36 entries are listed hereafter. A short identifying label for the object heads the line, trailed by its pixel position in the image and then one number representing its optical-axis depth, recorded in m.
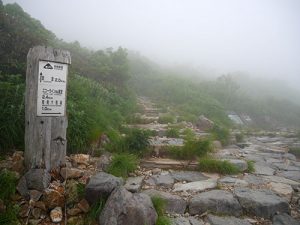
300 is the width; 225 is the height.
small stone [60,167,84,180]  3.77
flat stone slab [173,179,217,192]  4.27
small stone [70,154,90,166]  4.39
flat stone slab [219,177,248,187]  4.59
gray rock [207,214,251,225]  3.49
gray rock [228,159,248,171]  5.39
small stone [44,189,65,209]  3.29
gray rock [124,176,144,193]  4.00
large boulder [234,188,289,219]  3.79
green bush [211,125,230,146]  8.02
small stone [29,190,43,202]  3.30
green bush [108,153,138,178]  4.37
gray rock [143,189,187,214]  3.75
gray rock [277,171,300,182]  5.39
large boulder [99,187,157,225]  2.96
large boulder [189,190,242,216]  3.79
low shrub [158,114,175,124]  9.30
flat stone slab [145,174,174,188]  4.42
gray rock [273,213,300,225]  3.59
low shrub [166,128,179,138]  7.27
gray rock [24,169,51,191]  3.40
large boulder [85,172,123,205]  3.30
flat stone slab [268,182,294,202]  4.35
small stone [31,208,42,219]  3.15
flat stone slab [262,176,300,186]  5.02
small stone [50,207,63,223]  3.15
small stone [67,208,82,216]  3.26
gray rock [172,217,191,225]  3.42
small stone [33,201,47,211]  3.24
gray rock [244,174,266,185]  4.79
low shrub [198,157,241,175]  5.08
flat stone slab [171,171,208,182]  4.69
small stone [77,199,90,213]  3.31
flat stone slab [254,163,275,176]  5.48
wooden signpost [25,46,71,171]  3.52
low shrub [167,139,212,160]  5.44
